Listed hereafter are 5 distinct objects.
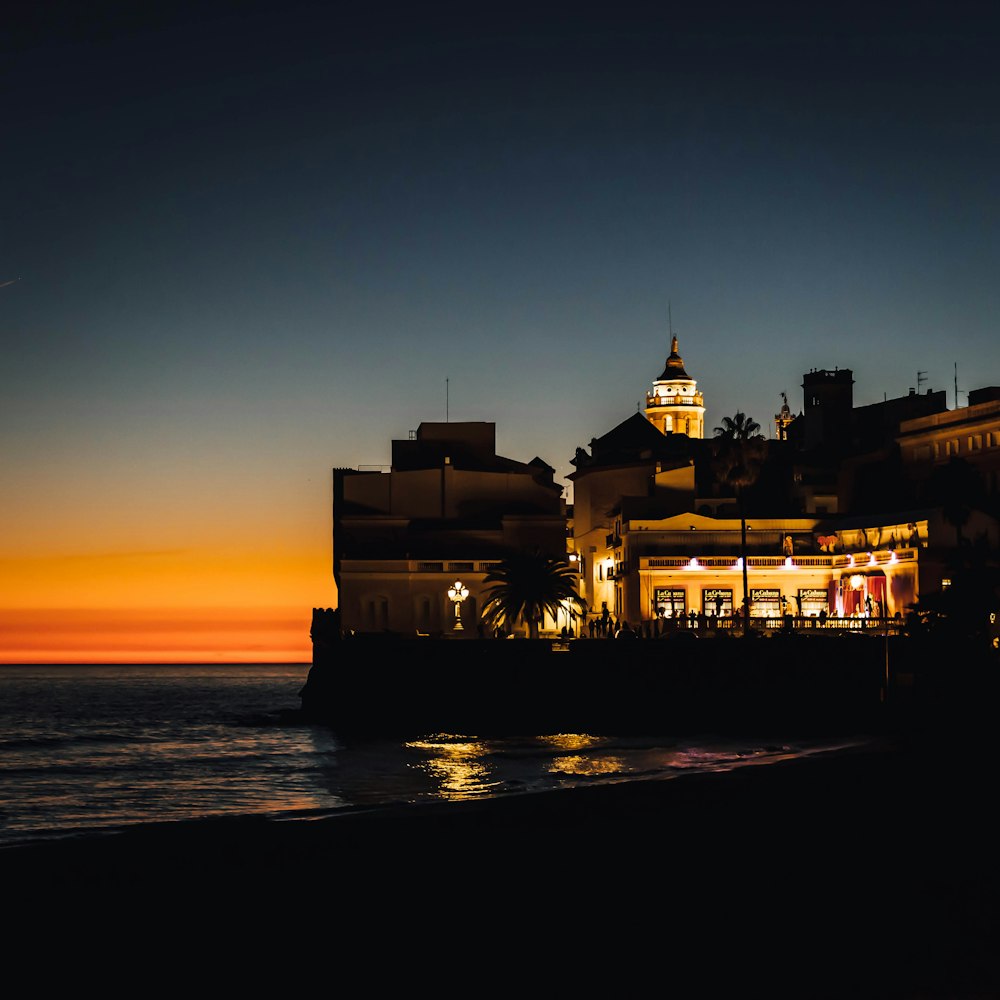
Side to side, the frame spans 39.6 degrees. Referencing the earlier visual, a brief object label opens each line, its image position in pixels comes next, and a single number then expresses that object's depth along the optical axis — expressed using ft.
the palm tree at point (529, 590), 271.49
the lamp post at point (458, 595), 287.89
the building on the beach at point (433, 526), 301.22
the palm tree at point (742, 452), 298.76
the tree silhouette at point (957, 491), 238.48
